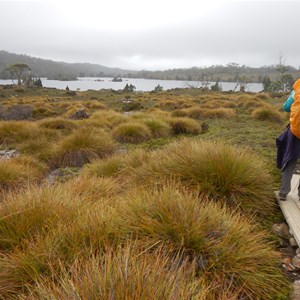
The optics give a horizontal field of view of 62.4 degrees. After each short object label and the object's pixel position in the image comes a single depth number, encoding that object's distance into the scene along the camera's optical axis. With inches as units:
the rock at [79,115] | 601.0
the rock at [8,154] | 289.2
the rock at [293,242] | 108.9
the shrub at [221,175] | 134.4
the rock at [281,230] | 117.0
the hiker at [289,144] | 121.9
